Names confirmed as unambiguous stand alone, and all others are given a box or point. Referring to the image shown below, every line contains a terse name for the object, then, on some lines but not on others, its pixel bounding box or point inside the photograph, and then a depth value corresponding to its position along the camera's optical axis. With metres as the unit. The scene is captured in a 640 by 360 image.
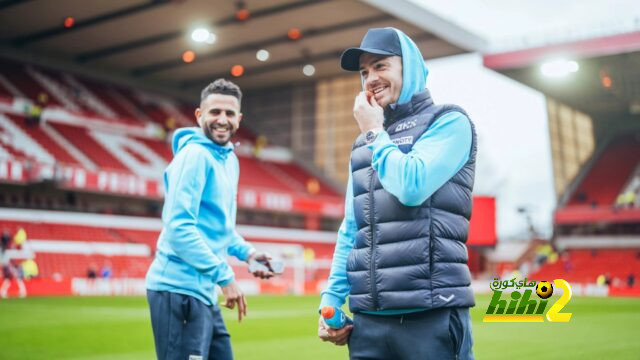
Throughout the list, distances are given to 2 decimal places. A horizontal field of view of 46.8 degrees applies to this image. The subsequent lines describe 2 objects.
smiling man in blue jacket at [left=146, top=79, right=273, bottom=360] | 3.76
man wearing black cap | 2.66
